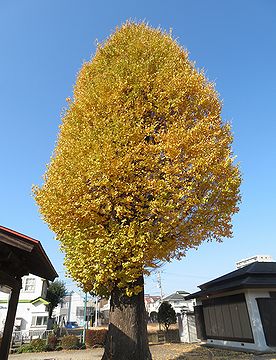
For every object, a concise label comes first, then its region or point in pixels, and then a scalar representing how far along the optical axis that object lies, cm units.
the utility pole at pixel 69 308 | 5129
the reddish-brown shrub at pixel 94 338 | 2050
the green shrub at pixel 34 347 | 1906
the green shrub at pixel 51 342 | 1962
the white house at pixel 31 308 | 2703
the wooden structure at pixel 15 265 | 526
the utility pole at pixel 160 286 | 5007
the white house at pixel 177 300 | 4762
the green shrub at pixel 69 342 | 1980
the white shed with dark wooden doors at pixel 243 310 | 1201
